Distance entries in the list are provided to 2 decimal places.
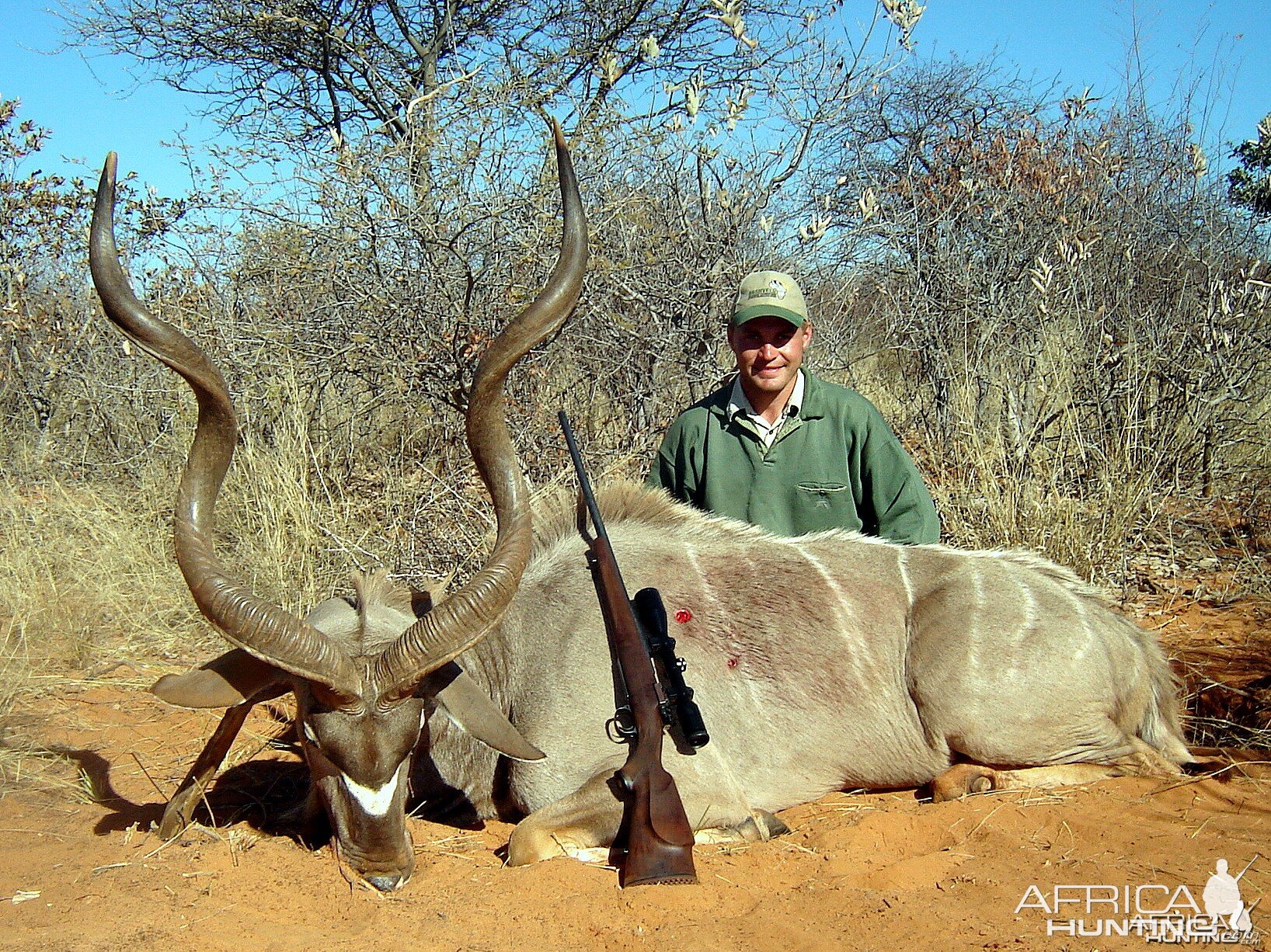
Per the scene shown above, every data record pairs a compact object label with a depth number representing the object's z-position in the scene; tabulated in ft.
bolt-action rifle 9.82
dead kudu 9.69
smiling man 14.32
